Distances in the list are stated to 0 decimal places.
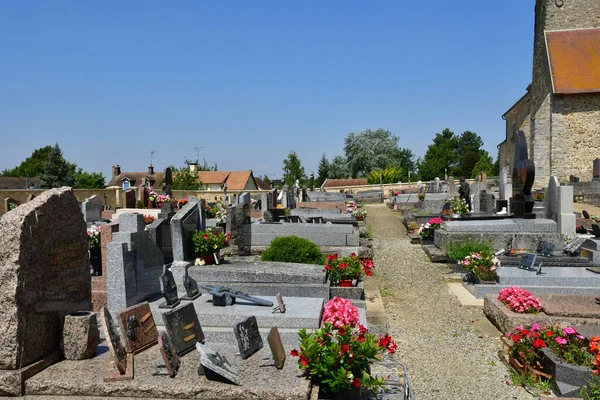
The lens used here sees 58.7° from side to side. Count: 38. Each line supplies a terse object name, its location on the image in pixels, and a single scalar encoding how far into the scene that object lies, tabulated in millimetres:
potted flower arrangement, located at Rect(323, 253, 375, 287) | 8859
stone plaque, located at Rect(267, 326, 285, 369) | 4473
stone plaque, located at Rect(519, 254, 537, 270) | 9688
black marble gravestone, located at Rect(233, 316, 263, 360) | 4883
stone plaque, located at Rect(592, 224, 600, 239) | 11398
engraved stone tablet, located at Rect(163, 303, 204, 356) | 4965
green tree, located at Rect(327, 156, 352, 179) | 63594
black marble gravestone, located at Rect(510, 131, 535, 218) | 14156
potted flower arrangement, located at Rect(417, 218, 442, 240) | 15445
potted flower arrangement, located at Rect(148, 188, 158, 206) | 23766
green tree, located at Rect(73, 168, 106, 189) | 59150
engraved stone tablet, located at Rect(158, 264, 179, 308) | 6668
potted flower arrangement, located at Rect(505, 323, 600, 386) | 5270
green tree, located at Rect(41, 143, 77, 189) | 47438
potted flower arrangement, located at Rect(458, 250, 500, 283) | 9491
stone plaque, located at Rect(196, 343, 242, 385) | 4160
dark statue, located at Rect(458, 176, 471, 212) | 21609
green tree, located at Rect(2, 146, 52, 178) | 69312
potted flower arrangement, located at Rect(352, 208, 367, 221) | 22250
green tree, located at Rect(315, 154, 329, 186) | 63988
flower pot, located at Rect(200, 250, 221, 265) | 9633
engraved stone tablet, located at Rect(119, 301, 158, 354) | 4895
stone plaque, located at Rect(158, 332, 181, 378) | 4305
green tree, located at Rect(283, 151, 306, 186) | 64688
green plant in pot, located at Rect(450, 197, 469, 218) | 18470
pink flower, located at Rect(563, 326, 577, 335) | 5676
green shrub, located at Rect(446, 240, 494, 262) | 11381
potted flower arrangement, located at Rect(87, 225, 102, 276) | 9945
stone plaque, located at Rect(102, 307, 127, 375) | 4355
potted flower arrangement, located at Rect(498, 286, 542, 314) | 7168
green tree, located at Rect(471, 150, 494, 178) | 59031
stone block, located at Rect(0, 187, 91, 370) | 4270
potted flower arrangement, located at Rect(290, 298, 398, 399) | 4199
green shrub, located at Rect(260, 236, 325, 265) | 9727
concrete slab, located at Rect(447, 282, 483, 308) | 9039
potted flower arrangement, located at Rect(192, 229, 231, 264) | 9461
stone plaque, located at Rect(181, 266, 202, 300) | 7254
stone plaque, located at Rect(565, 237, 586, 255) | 10664
